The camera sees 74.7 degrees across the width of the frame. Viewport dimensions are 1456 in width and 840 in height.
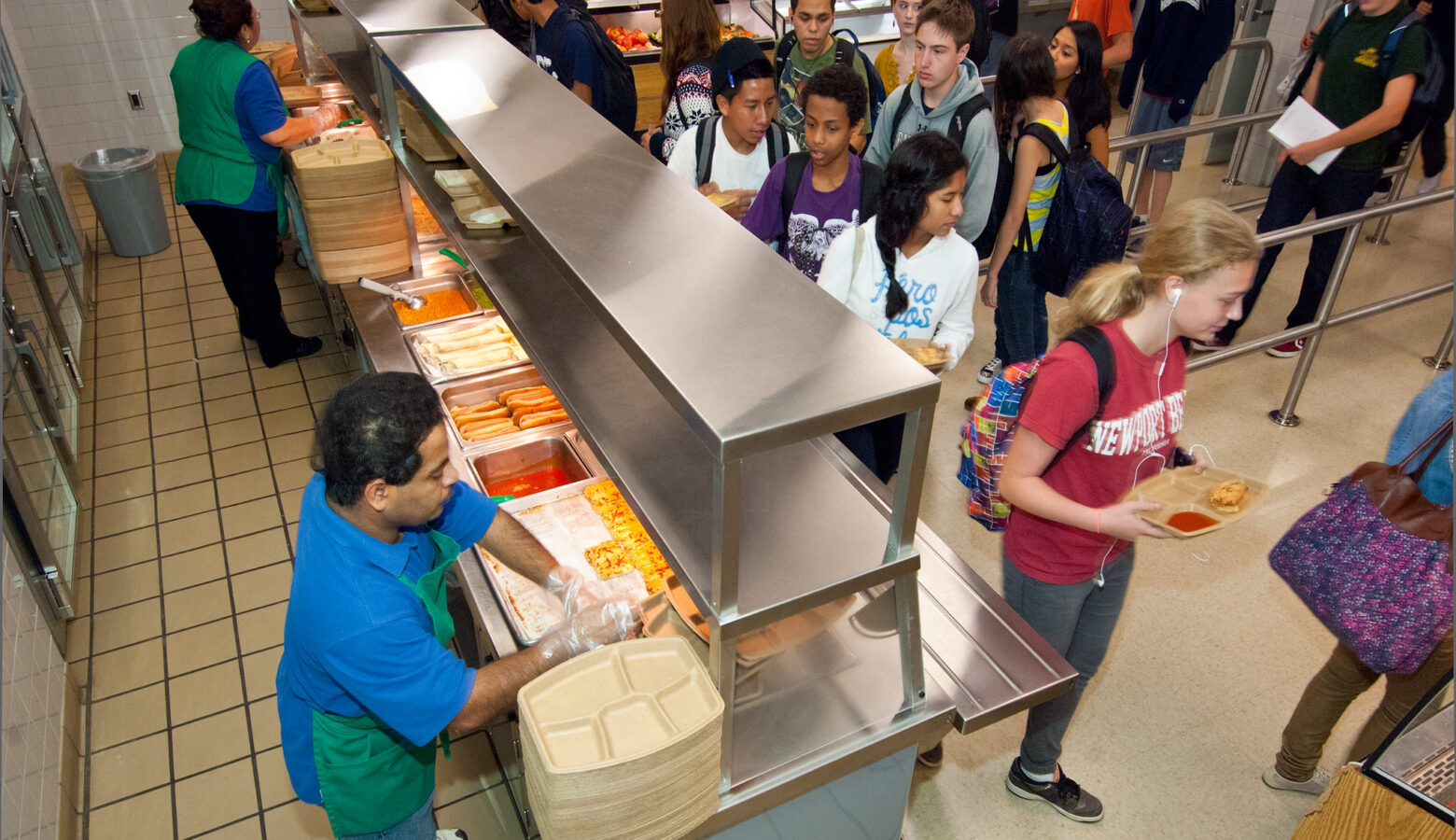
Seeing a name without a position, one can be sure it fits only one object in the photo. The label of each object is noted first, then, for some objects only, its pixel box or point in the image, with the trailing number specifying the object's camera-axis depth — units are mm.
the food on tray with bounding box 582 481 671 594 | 2715
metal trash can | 6281
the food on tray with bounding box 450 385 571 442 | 3305
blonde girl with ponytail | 2289
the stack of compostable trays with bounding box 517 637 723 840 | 1636
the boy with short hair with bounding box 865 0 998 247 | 4117
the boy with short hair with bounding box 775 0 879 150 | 4844
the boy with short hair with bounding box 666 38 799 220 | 3820
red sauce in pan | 3221
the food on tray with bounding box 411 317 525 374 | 3564
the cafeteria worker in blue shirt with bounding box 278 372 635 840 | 1883
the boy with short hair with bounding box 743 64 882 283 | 3344
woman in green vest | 4680
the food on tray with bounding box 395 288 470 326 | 3861
